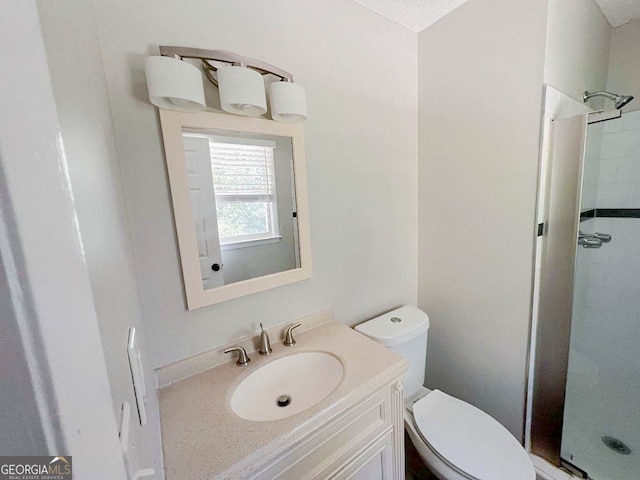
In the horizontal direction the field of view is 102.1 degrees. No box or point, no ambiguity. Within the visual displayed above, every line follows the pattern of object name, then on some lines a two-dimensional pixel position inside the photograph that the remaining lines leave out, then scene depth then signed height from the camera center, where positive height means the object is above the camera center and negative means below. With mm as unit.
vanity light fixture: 768 +408
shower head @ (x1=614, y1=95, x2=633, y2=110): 1216 +404
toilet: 973 -1005
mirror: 915 +22
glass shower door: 1315 -726
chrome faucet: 1071 -567
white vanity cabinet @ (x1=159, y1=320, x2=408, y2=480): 656 -616
